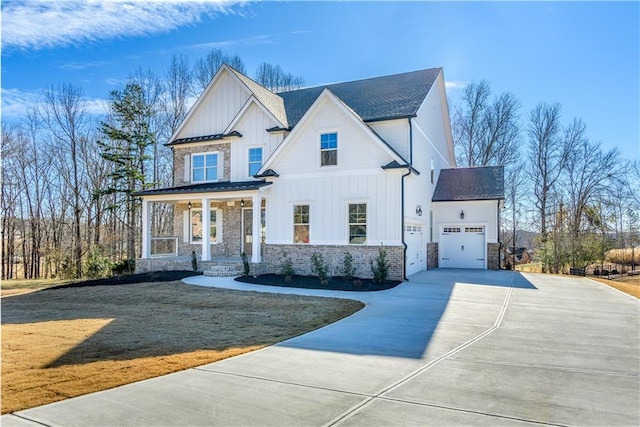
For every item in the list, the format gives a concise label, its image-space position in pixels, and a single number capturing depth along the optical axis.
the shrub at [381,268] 14.68
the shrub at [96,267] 22.36
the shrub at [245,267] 16.94
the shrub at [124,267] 21.89
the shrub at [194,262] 18.52
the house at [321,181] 15.76
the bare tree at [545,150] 32.19
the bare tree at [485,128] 34.03
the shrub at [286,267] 15.89
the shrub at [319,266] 15.48
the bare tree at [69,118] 28.64
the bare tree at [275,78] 35.38
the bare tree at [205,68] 33.78
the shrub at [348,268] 15.21
